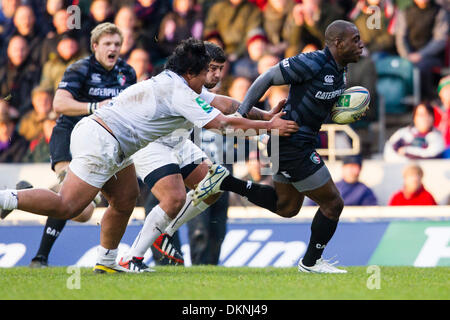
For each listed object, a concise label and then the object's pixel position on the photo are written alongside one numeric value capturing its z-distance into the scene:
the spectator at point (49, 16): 14.30
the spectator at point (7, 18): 14.69
